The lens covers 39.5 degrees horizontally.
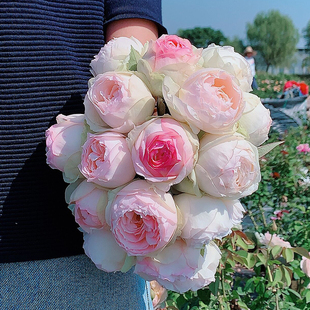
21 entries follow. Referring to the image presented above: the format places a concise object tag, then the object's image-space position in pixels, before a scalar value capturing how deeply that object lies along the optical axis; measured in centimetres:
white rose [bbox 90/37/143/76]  66
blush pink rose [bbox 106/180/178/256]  57
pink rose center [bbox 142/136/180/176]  56
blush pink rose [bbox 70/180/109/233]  62
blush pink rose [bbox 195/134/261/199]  58
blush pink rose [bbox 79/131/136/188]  58
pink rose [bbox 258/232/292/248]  160
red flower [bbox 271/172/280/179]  278
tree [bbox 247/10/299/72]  4228
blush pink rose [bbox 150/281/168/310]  127
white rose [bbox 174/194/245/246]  59
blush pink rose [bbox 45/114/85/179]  64
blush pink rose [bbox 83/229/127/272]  65
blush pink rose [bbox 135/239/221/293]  62
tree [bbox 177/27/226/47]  5138
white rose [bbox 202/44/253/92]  64
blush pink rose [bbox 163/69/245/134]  57
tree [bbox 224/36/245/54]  4330
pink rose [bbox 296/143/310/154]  293
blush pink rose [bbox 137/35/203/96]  61
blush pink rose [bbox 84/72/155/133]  59
